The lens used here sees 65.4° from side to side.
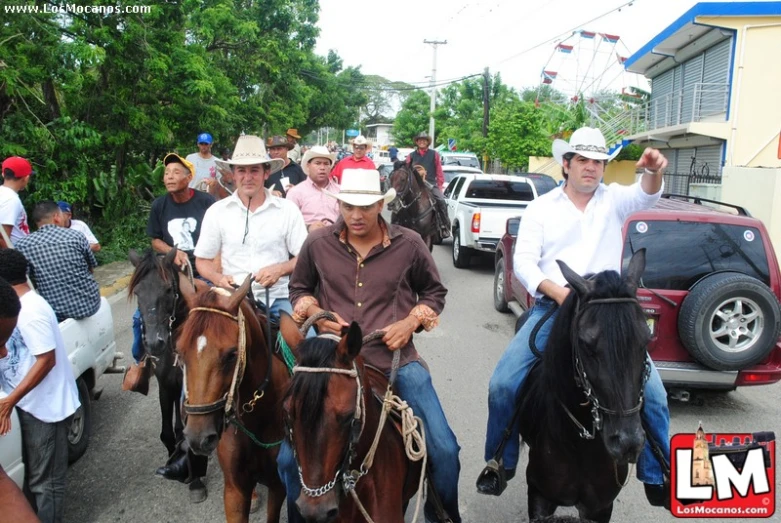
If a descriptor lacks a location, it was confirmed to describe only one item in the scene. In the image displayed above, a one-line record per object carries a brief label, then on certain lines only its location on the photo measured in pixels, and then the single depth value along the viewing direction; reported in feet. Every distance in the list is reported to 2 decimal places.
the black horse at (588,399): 8.70
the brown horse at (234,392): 9.87
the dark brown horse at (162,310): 14.19
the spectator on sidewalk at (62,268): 17.06
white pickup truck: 43.09
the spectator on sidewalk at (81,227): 25.39
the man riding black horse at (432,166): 42.67
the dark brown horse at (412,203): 40.63
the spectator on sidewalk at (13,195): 21.48
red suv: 18.02
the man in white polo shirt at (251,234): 15.20
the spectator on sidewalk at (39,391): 11.77
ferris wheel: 139.64
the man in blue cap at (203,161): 33.18
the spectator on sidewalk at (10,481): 7.90
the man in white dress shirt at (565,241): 12.10
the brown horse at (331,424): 7.73
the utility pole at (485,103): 123.76
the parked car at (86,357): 16.87
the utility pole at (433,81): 145.39
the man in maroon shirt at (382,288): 11.08
